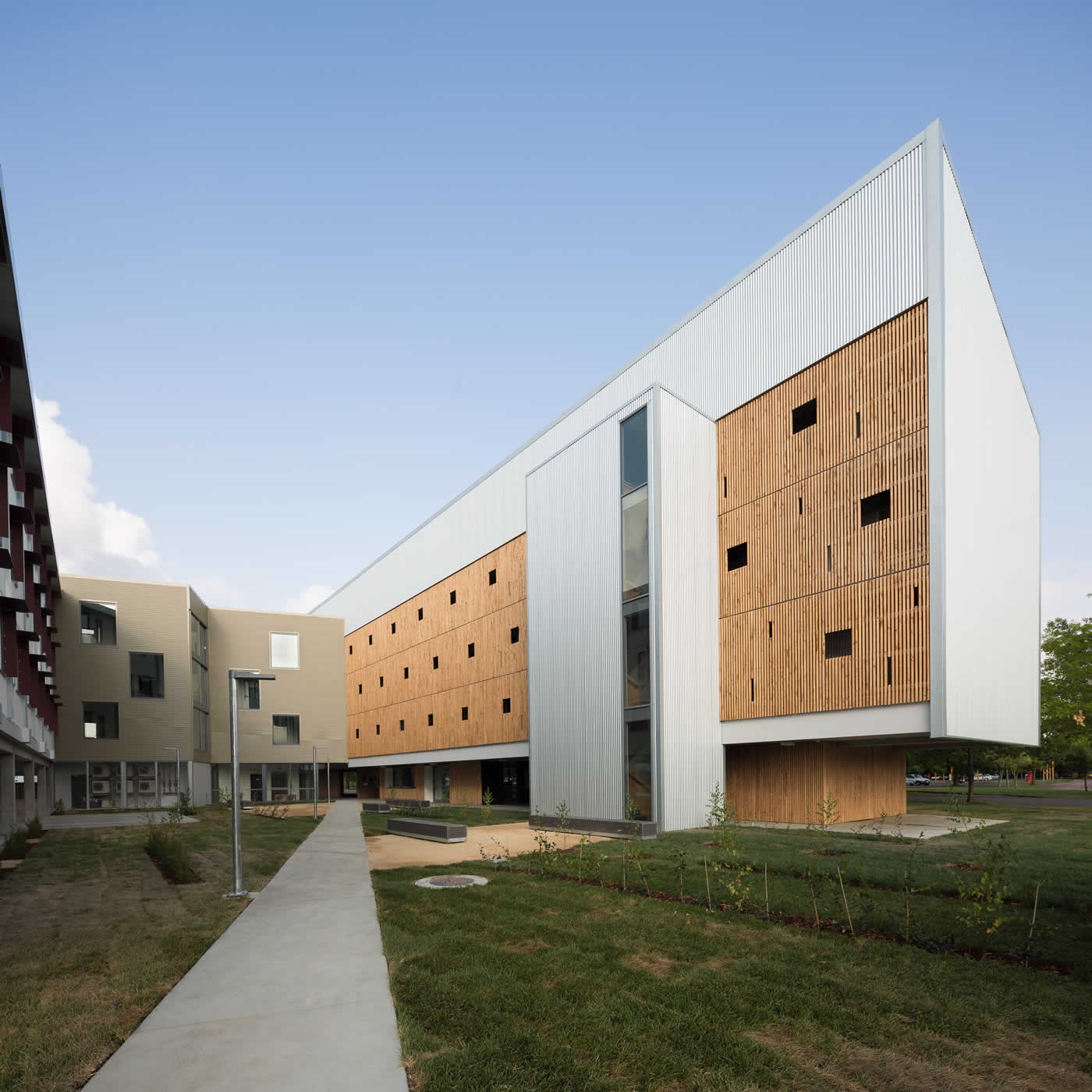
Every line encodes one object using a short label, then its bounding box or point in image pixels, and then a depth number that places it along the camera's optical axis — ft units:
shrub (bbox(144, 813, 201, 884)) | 45.09
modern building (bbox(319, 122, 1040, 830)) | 64.28
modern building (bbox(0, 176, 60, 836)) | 50.03
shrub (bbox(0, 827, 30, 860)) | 57.47
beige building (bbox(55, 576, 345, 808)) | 113.91
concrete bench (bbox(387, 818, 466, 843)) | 65.41
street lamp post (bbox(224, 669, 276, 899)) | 37.78
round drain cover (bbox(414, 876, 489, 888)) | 41.45
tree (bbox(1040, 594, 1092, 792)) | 133.69
